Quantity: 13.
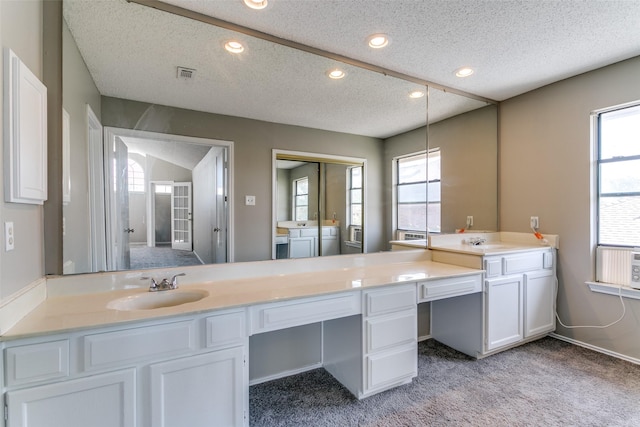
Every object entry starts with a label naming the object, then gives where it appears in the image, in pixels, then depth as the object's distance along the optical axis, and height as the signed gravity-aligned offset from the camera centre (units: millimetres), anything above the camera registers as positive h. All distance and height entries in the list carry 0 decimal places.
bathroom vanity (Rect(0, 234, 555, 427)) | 1165 -628
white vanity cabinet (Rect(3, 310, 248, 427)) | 1108 -704
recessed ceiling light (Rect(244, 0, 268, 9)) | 1679 +1223
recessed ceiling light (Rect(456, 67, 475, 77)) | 2537 +1248
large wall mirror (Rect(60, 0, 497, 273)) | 1732 +774
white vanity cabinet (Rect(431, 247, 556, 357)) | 2443 -866
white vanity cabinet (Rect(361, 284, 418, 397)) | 1890 -857
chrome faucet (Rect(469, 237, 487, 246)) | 3113 -326
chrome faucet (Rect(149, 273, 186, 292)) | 1680 -430
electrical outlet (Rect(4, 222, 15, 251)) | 1144 -98
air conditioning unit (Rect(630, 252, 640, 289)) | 2330 -480
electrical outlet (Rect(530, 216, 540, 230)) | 3010 -125
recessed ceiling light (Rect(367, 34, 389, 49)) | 2037 +1235
